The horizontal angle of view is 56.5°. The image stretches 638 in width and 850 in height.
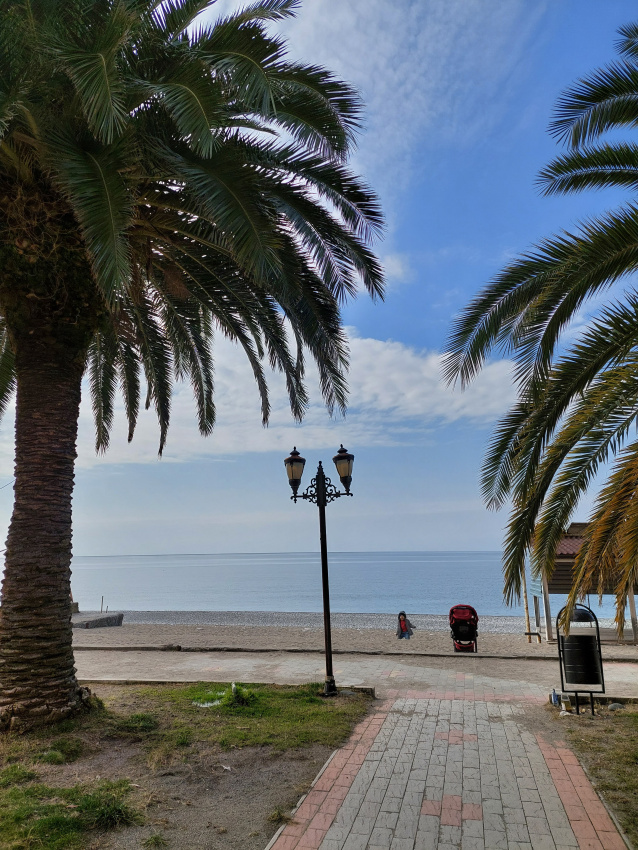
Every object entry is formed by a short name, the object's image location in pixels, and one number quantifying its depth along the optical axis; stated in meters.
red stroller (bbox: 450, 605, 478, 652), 11.91
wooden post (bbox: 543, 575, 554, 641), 12.87
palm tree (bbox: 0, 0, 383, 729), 5.06
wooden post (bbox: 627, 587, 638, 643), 12.15
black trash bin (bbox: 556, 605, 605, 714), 7.13
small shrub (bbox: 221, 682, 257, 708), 7.38
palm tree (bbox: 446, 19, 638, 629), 5.08
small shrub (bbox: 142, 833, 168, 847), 3.91
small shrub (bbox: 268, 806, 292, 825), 4.26
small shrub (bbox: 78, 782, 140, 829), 4.16
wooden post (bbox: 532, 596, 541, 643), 15.25
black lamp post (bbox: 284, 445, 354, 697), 8.20
